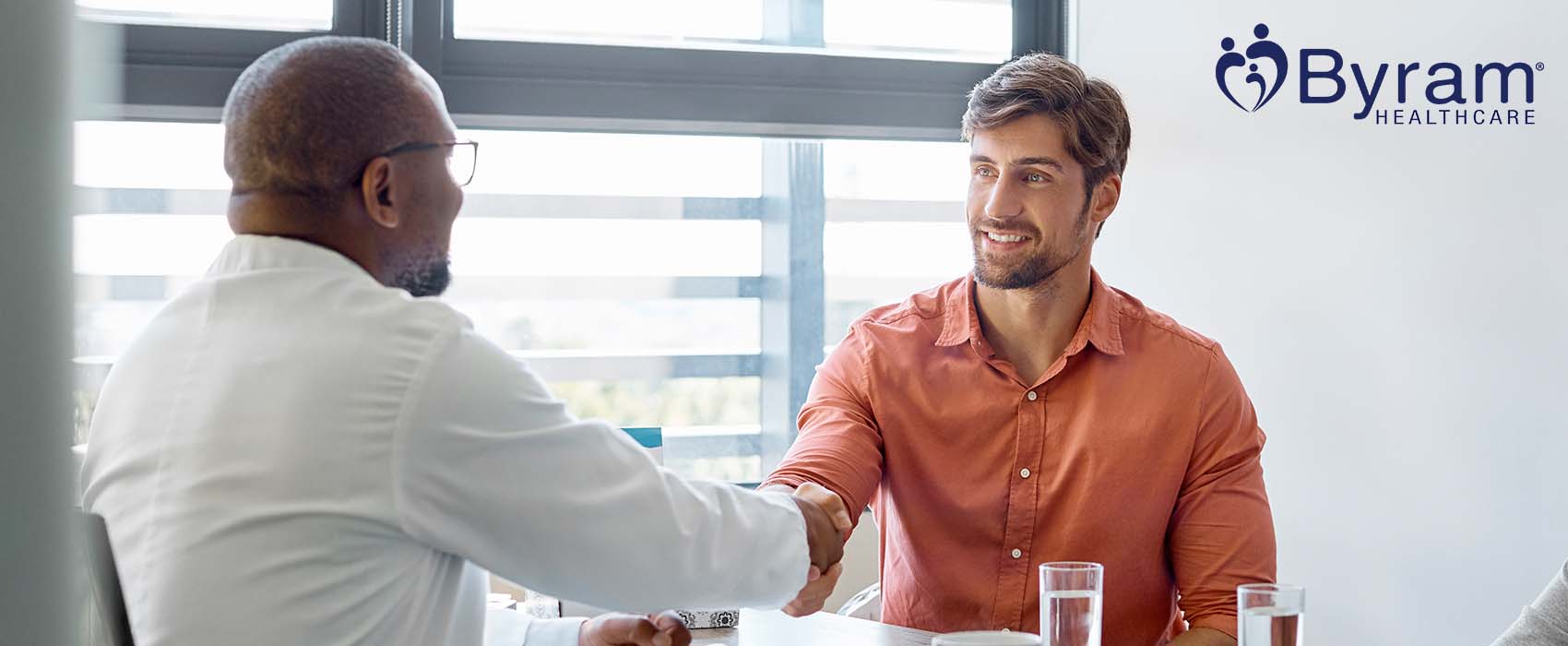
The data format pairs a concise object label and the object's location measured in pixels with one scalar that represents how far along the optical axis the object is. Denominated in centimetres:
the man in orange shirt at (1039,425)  239
